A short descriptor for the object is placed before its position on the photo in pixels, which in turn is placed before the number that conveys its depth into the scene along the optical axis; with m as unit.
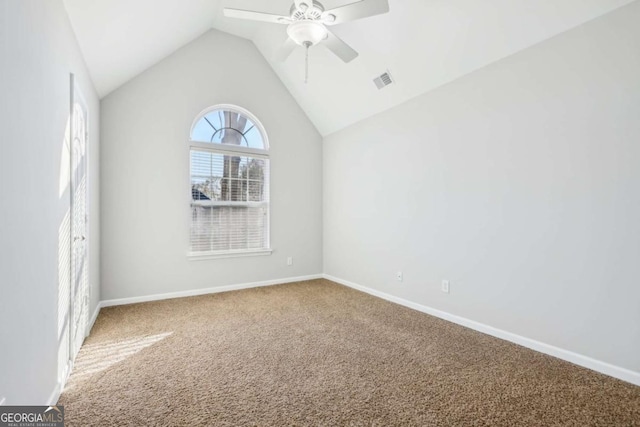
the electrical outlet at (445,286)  3.34
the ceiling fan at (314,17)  2.30
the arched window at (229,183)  4.40
